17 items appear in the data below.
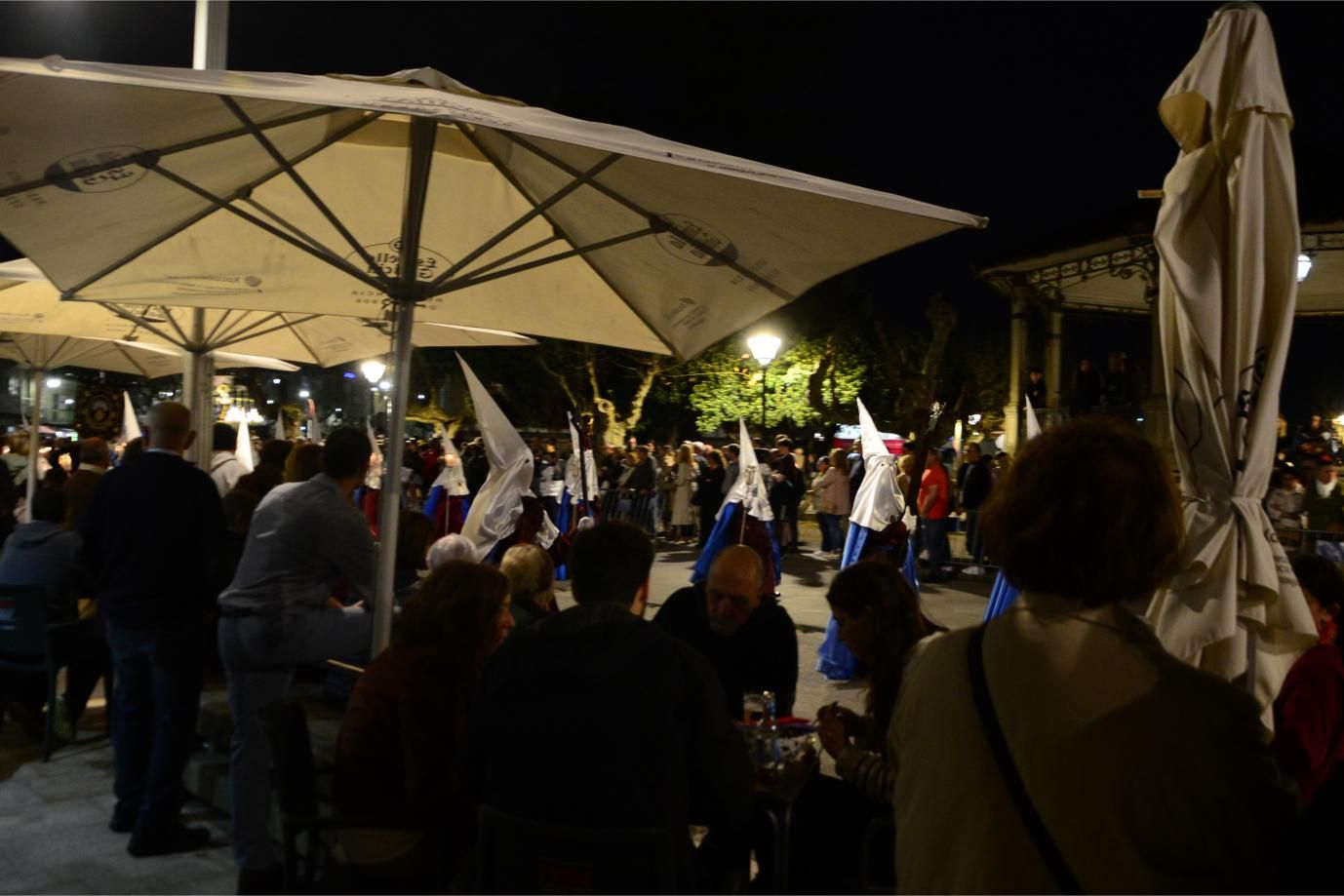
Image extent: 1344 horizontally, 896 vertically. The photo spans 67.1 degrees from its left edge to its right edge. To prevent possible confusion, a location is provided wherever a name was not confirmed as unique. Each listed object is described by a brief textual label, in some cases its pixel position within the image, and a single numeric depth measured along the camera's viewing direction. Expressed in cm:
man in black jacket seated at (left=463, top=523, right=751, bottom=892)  247
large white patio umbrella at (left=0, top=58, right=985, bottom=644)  373
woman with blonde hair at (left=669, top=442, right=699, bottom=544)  2019
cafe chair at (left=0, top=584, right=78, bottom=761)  575
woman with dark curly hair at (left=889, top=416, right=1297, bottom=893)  149
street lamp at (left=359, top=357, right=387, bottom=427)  1956
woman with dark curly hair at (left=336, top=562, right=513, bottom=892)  306
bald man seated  433
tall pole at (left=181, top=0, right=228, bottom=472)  812
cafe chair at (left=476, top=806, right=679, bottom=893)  239
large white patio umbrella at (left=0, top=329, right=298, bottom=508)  1159
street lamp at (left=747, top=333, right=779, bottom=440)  1522
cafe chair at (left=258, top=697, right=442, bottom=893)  305
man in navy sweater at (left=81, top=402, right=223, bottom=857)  451
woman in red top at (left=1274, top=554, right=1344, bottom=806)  288
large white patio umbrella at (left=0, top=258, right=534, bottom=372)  824
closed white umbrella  312
